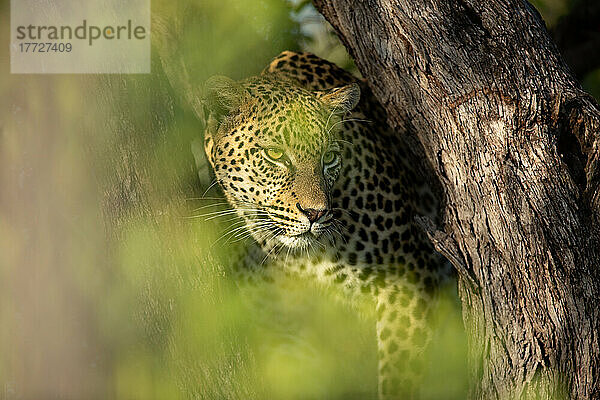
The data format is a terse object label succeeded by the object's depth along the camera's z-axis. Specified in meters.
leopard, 9.56
